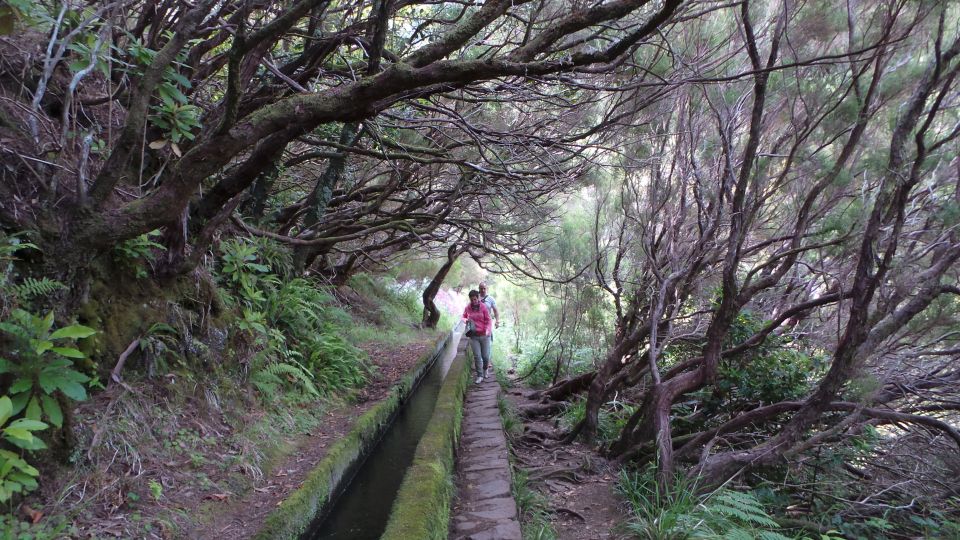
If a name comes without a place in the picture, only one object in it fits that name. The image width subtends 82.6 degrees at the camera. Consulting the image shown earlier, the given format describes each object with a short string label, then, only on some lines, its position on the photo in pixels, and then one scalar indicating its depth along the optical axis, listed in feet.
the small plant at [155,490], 12.39
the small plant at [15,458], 8.64
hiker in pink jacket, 31.53
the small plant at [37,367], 9.87
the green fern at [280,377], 19.80
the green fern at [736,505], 13.61
